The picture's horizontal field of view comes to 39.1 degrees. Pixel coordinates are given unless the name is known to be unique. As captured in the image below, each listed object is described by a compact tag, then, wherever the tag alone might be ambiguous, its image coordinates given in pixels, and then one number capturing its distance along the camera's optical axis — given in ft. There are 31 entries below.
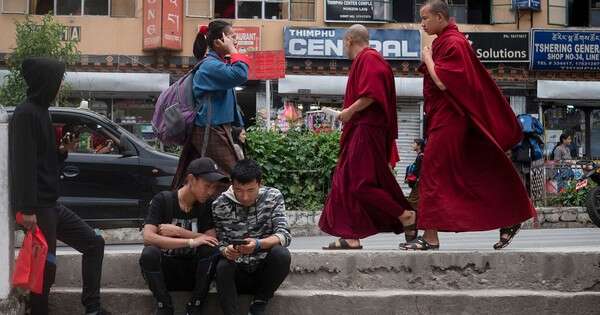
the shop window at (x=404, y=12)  70.85
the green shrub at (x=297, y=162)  38.65
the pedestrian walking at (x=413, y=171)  38.50
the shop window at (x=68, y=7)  68.23
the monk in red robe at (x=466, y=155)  17.11
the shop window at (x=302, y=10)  69.77
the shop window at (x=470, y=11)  72.49
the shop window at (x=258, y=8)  69.46
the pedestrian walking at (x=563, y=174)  47.39
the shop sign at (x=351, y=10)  69.46
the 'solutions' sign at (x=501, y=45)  70.03
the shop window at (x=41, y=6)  68.33
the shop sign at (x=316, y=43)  68.90
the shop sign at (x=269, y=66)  44.73
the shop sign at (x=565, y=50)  70.23
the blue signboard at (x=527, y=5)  69.97
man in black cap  15.42
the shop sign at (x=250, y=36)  67.82
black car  30.89
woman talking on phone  17.12
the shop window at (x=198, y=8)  68.44
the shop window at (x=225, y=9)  69.67
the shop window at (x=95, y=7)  68.23
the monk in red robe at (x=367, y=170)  17.84
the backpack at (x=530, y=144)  37.91
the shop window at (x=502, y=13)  71.10
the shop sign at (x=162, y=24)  65.92
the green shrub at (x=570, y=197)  46.09
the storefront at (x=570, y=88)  69.46
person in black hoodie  14.94
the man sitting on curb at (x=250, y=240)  15.23
